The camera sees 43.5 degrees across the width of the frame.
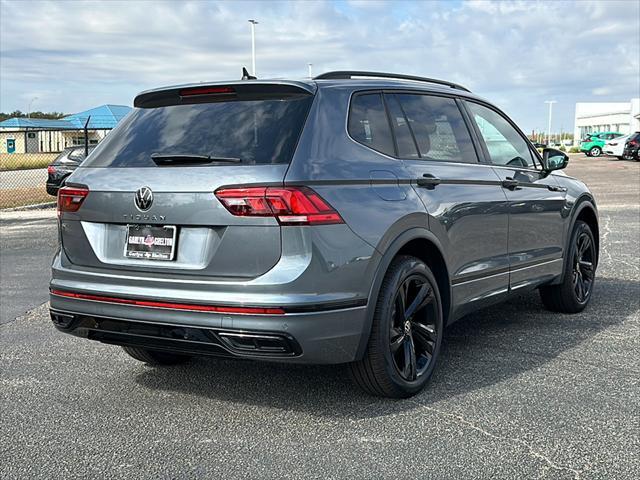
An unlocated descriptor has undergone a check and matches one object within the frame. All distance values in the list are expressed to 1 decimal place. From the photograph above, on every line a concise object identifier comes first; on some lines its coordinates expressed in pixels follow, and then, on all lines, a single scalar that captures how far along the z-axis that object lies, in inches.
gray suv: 149.7
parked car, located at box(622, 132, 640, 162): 1574.8
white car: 1640.3
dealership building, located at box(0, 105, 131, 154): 1758.1
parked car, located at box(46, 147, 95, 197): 671.8
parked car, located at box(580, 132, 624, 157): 1897.1
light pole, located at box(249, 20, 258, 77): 1571.0
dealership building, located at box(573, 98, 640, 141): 3069.4
